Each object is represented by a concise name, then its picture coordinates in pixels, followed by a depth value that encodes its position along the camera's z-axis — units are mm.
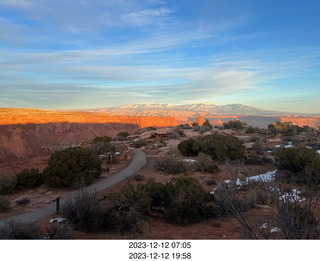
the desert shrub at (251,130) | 30234
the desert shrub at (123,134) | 34241
